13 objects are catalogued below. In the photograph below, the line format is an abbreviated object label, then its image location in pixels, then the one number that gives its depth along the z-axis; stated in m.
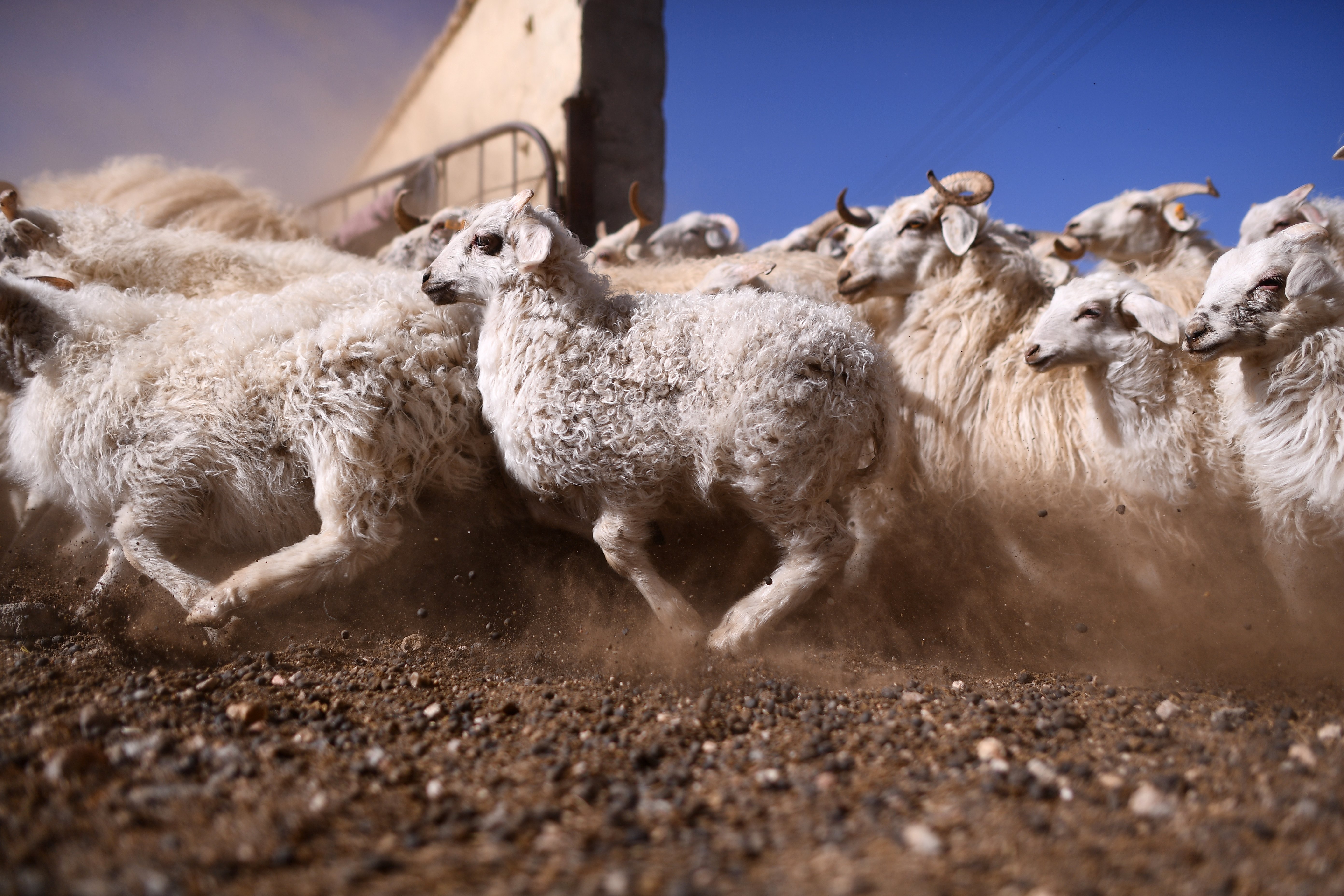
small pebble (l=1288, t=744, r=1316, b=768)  1.86
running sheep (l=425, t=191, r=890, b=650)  2.76
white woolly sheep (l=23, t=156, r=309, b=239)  5.66
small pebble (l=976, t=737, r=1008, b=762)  1.98
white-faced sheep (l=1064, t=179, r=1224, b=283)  4.86
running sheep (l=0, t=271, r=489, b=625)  2.99
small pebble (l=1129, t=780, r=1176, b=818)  1.60
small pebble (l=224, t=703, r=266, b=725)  2.17
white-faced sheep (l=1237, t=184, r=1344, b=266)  3.35
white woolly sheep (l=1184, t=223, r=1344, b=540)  2.62
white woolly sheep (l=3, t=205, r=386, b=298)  4.31
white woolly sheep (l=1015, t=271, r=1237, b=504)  2.98
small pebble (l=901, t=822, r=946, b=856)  1.43
